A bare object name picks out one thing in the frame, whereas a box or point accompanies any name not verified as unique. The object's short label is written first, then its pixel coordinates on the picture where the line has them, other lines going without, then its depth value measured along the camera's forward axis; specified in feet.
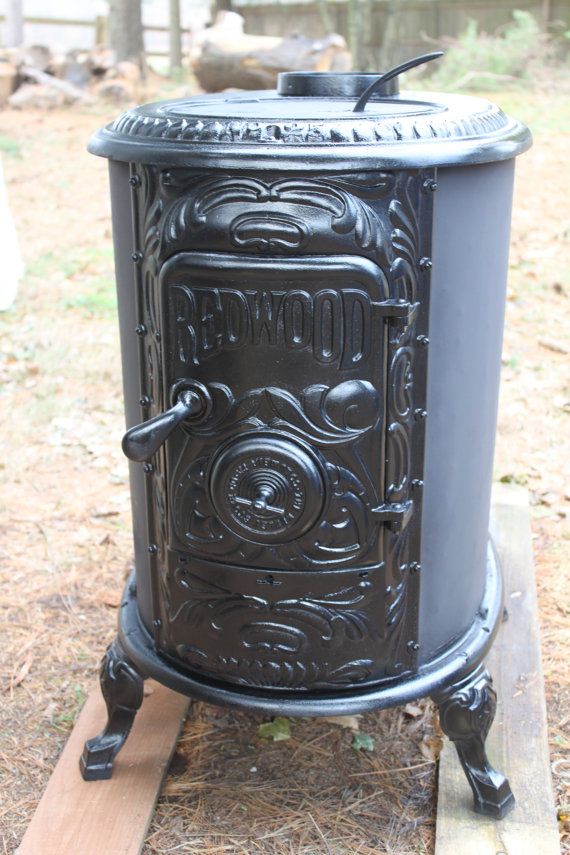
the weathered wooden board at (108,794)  5.70
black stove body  4.74
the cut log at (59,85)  29.27
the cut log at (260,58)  25.95
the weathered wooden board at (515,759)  5.67
